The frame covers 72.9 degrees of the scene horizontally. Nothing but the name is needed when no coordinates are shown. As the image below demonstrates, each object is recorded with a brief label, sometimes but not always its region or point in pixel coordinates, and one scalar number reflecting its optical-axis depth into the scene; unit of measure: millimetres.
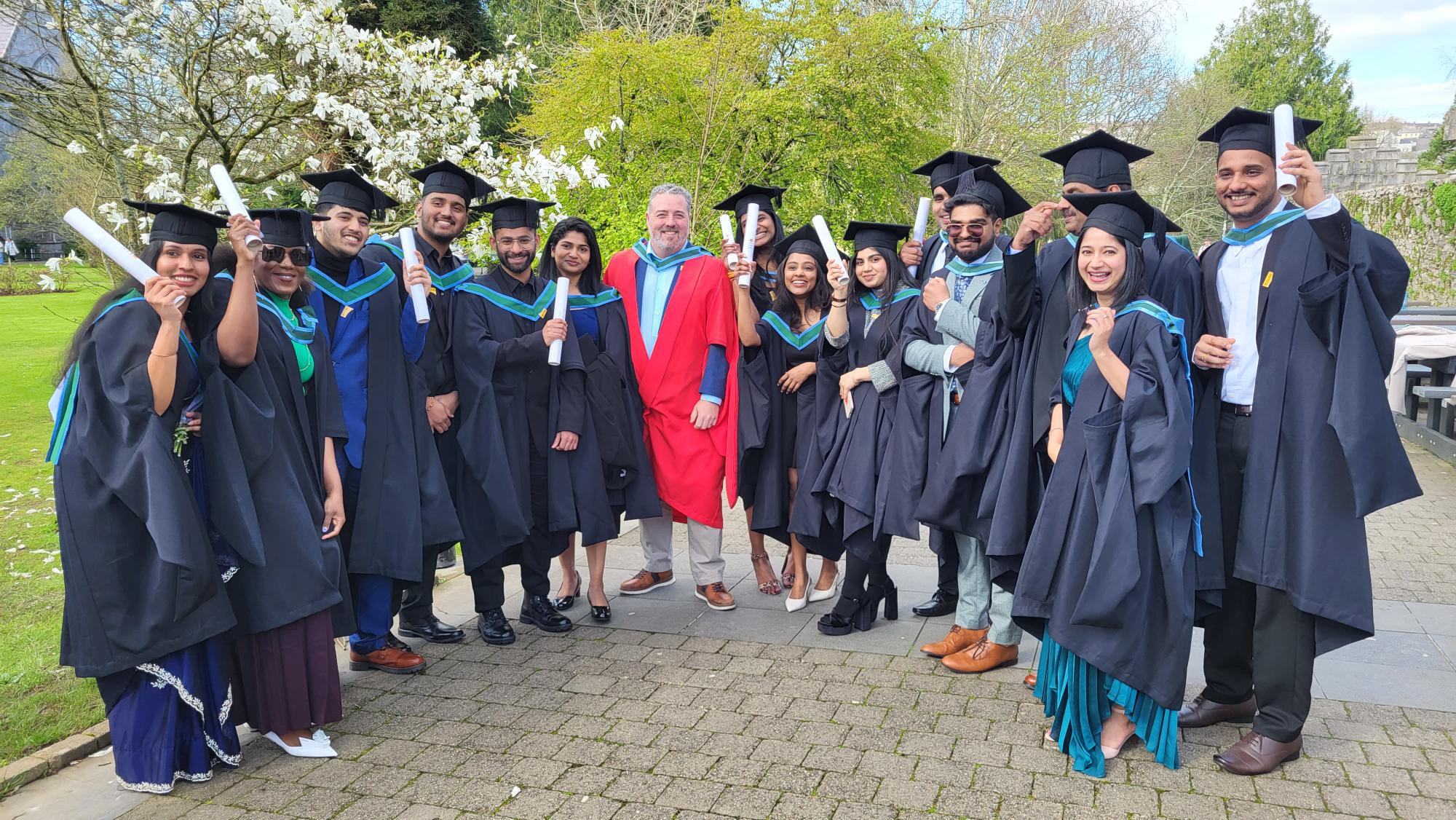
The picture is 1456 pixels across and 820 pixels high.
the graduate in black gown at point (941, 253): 4523
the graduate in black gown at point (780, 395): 5027
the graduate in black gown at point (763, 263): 5348
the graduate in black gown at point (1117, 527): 3170
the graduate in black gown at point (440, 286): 4402
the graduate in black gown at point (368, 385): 4152
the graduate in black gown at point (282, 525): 3398
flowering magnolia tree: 5629
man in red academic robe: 5152
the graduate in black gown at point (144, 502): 3078
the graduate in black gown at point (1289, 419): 3094
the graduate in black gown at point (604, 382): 4961
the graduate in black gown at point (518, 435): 4633
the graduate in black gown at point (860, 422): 4555
